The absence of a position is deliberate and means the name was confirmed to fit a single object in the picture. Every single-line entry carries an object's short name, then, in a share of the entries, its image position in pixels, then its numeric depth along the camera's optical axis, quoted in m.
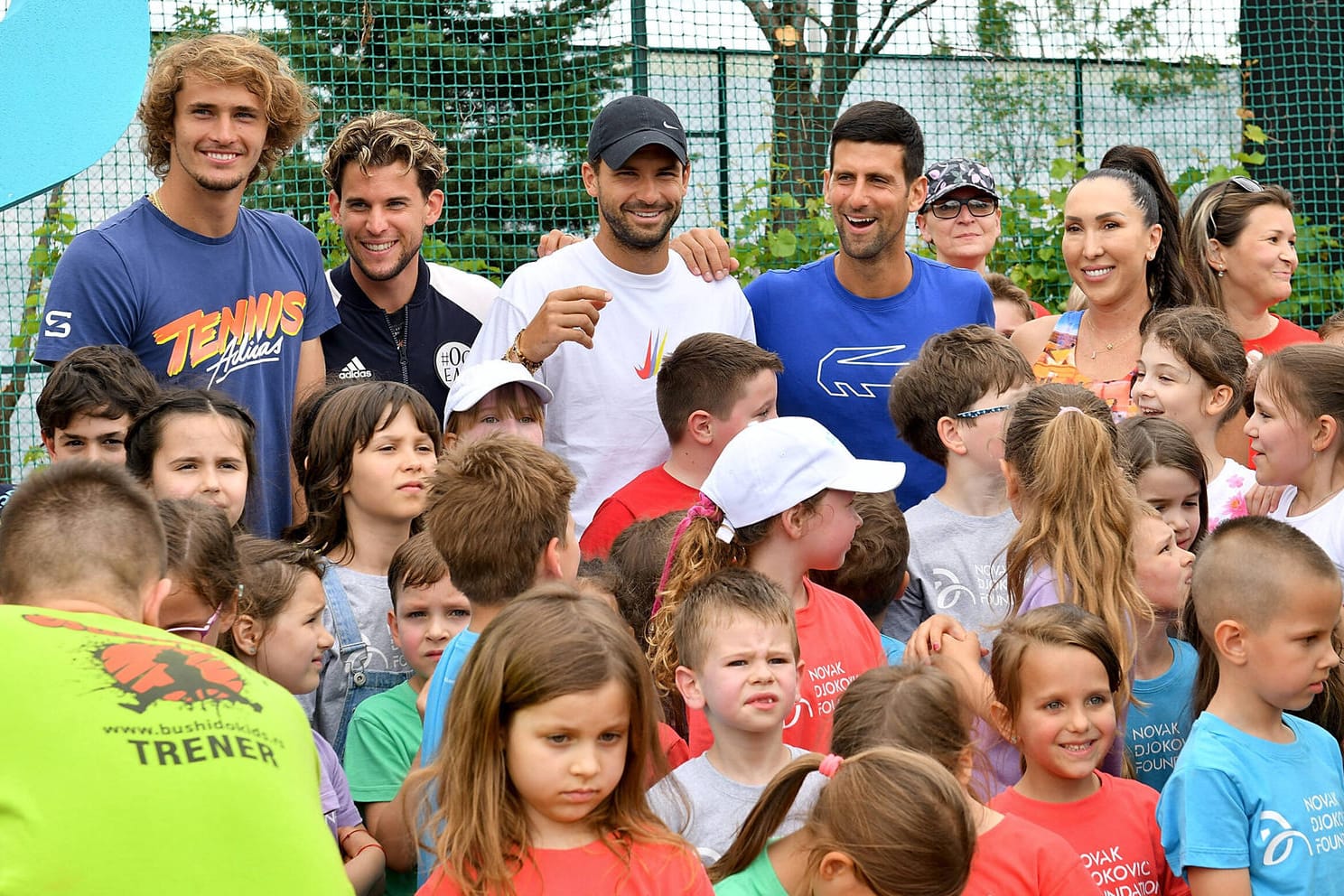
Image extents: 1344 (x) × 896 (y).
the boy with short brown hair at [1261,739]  5.30
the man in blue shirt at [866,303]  8.41
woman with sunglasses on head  9.47
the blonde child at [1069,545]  5.98
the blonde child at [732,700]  5.07
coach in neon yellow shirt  3.60
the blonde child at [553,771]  4.40
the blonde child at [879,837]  4.55
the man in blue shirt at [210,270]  7.50
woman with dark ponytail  8.84
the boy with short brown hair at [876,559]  6.79
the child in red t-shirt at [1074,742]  5.46
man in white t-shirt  8.24
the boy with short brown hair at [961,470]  6.83
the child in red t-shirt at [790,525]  6.25
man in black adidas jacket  8.53
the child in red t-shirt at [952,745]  4.92
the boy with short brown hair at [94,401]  6.88
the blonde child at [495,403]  7.52
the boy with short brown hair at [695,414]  7.58
